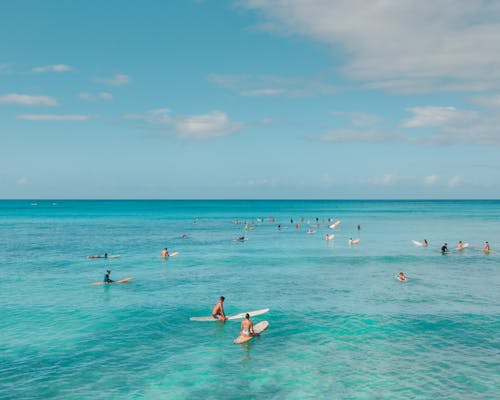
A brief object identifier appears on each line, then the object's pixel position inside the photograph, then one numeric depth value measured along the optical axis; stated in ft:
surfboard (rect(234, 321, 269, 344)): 78.12
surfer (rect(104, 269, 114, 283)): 129.68
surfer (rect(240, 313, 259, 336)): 79.00
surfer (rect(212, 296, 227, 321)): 90.27
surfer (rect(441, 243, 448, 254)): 188.38
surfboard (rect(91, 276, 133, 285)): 130.62
